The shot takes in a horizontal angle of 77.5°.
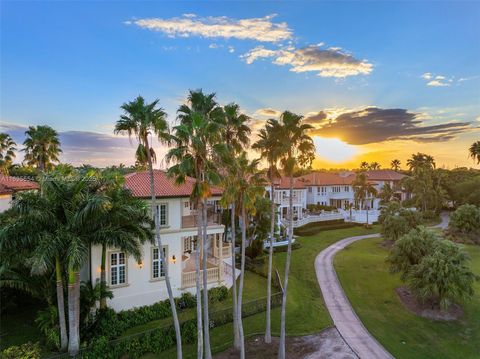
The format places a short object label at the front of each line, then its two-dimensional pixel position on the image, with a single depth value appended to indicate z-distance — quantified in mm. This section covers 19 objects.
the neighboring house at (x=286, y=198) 51781
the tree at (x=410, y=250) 25406
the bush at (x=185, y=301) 21891
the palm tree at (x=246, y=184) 18342
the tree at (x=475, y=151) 55500
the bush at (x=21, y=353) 13656
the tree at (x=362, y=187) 55250
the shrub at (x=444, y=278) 22062
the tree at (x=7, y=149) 39000
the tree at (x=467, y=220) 44062
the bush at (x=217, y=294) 23064
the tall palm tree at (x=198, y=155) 14297
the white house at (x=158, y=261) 20255
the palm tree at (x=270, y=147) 17495
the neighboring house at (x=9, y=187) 21398
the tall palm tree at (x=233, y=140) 16688
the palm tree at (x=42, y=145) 37469
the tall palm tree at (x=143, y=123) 14852
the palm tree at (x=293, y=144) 17156
